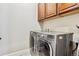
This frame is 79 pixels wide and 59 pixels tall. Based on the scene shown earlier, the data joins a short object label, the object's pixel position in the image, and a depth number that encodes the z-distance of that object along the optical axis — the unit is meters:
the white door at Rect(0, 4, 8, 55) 1.92
